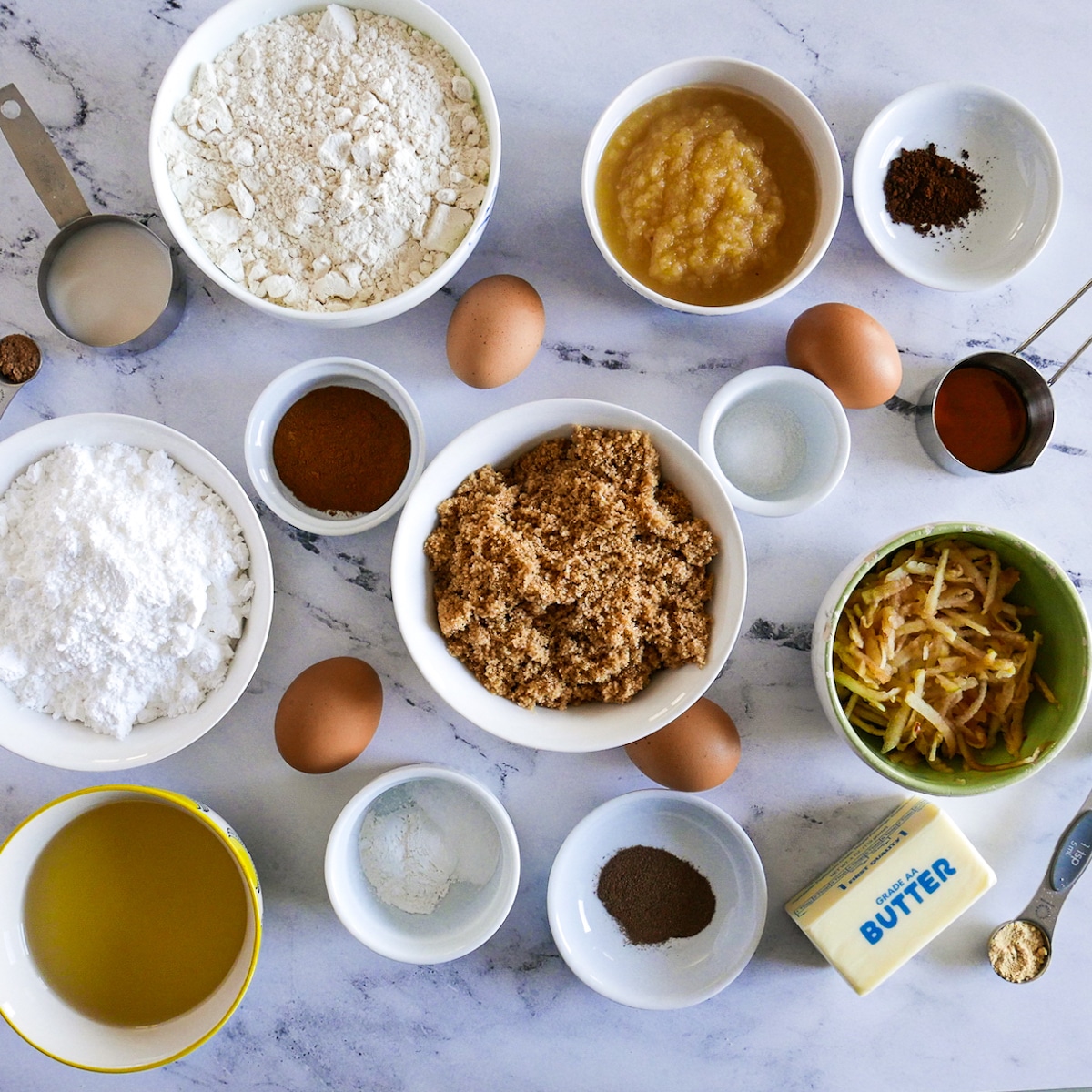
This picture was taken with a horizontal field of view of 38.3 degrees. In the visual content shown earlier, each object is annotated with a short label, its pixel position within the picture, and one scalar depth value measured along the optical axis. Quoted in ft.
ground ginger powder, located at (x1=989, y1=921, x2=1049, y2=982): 2.44
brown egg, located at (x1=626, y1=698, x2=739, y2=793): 2.30
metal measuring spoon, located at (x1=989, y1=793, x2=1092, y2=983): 2.43
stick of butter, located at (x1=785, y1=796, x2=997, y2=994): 2.31
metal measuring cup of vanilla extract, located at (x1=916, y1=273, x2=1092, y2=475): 2.40
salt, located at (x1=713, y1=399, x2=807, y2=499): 2.37
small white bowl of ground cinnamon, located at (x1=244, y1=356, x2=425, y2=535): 2.32
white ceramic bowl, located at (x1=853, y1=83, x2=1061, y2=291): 2.39
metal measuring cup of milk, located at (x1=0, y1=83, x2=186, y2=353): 2.35
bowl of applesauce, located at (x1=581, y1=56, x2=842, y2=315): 2.29
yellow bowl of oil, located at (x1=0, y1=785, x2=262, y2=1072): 2.34
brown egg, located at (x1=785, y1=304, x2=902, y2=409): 2.30
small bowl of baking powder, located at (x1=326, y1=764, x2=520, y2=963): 2.35
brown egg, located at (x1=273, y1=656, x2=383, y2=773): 2.28
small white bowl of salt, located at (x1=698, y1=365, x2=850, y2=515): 2.32
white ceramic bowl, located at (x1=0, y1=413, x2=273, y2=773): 2.28
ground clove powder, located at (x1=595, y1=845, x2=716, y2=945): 2.41
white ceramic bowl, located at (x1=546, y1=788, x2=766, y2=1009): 2.36
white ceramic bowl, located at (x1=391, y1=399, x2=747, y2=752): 2.18
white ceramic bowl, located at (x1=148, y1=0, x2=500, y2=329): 2.23
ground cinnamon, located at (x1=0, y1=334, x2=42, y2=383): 2.37
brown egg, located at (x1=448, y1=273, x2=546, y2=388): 2.27
